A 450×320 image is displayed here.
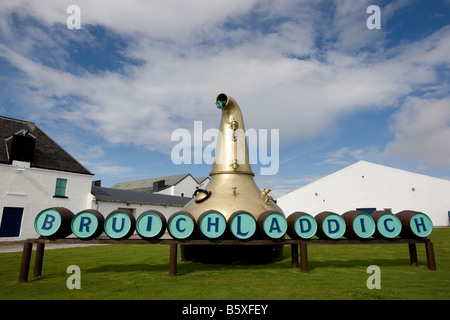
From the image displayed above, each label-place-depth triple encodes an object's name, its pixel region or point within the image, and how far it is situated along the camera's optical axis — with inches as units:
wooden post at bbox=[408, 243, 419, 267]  402.6
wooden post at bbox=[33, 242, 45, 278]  337.1
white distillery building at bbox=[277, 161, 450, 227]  1160.8
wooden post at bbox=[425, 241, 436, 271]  370.3
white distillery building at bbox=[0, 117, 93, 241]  851.4
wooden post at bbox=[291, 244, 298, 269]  383.3
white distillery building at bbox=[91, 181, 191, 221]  1101.9
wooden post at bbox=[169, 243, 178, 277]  336.5
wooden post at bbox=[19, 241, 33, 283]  311.0
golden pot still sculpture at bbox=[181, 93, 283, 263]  391.9
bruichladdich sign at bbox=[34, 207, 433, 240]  336.8
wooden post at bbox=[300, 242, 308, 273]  355.6
